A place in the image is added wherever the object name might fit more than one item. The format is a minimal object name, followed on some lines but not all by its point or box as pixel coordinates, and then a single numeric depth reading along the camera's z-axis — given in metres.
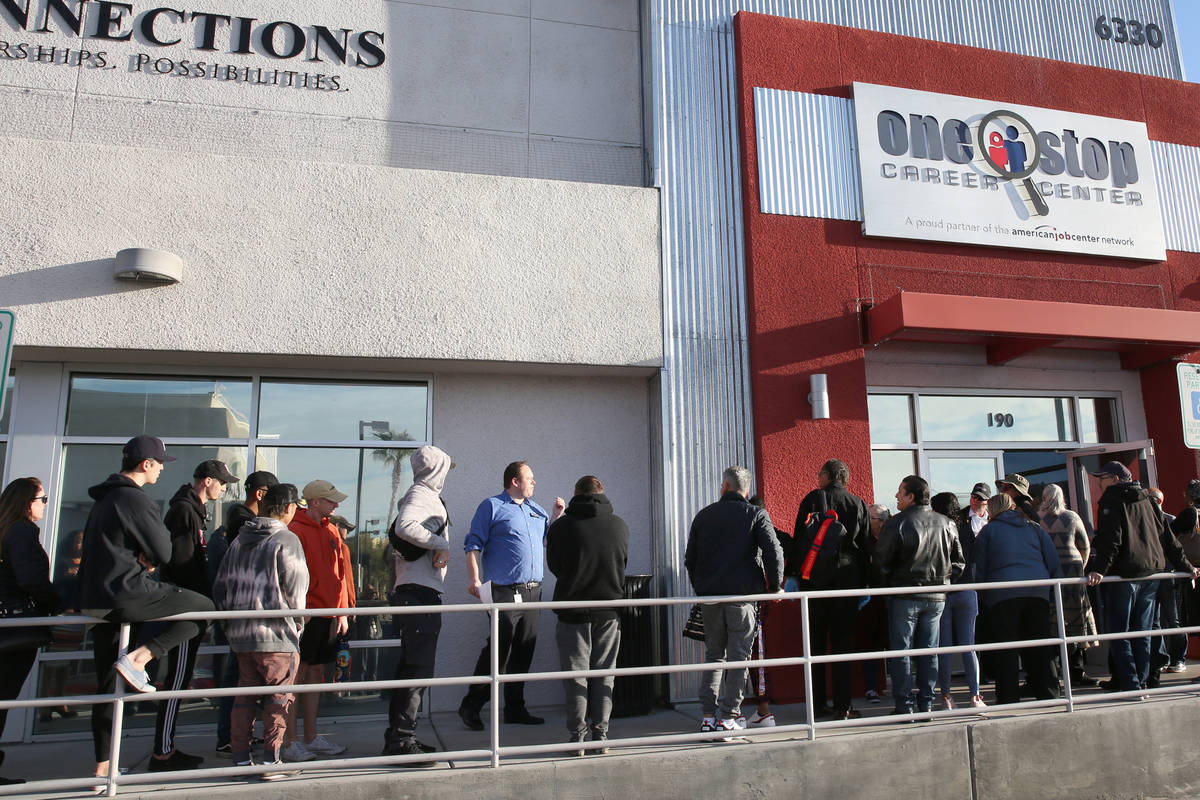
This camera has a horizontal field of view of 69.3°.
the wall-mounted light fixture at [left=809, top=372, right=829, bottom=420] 7.73
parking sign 7.54
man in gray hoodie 5.07
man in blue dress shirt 6.04
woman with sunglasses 4.70
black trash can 6.70
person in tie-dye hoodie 4.80
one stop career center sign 8.53
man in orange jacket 5.60
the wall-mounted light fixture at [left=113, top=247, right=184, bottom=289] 6.49
